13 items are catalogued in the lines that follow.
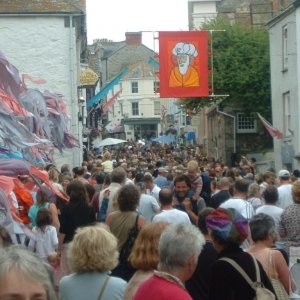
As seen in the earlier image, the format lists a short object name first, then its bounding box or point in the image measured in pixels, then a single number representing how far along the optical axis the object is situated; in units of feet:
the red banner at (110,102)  159.22
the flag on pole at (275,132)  124.57
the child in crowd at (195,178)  49.76
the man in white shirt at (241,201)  42.80
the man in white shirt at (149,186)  55.77
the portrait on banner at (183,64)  103.96
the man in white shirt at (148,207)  43.55
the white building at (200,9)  262.47
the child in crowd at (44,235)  39.14
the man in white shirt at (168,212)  36.91
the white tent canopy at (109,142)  165.37
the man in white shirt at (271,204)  40.47
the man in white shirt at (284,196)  49.85
